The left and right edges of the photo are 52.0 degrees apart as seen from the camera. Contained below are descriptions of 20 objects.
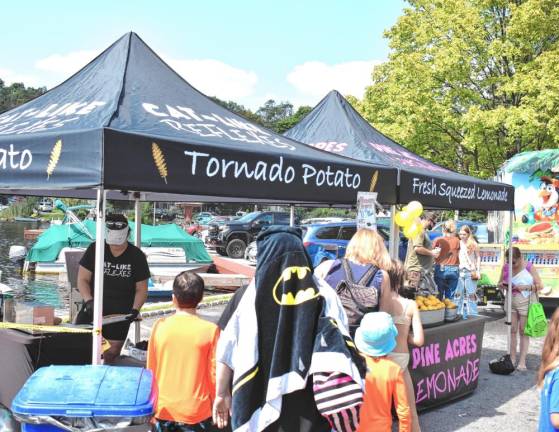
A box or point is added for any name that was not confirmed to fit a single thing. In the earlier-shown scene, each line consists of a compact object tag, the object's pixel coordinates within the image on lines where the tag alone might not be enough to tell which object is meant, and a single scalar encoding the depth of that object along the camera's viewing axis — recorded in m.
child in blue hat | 3.39
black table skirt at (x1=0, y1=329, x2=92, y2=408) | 3.80
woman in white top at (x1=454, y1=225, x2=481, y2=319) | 10.01
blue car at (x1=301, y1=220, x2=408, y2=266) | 14.55
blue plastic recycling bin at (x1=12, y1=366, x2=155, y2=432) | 2.36
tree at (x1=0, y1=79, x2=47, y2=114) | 120.56
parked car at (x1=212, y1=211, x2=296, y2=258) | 22.75
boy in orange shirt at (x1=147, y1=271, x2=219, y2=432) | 3.12
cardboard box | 4.38
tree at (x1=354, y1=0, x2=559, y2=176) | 16.89
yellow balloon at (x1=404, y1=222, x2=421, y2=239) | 6.08
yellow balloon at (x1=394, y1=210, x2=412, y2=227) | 5.96
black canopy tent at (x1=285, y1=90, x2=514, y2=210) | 5.94
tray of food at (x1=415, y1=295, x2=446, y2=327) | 5.33
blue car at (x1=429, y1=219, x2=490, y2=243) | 19.36
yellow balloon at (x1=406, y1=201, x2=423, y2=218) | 5.80
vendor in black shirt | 4.59
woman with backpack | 3.79
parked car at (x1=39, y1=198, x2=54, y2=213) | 60.67
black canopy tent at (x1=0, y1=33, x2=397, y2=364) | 3.46
